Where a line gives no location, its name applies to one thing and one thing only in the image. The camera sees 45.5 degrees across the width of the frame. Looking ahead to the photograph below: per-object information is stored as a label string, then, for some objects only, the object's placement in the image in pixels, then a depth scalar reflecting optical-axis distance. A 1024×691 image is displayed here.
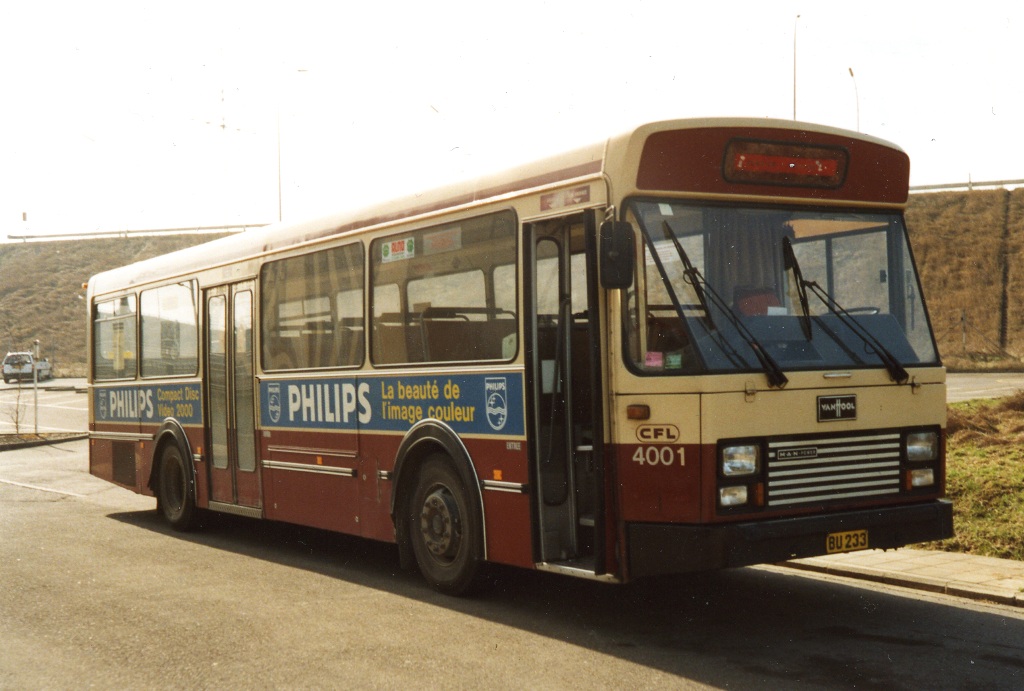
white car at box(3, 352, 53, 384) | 63.00
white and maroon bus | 7.23
